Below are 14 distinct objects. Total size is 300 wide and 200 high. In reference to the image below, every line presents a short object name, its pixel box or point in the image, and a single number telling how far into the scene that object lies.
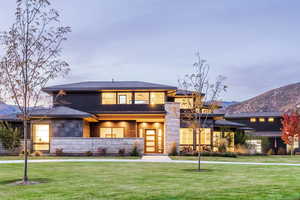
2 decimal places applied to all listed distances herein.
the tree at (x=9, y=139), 28.89
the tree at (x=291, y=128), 39.88
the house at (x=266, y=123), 50.12
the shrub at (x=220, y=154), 28.23
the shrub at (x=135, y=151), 28.22
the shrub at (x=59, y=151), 28.22
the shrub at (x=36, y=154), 27.64
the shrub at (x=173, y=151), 30.17
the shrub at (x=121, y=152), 28.47
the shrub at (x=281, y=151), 42.80
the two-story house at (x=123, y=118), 29.86
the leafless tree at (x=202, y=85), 19.25
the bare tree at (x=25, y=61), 12.37
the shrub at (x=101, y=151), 28.50
